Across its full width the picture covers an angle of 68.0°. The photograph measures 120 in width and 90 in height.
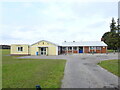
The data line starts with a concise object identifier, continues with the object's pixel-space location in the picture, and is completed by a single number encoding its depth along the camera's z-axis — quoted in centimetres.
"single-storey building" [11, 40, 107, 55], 2408
